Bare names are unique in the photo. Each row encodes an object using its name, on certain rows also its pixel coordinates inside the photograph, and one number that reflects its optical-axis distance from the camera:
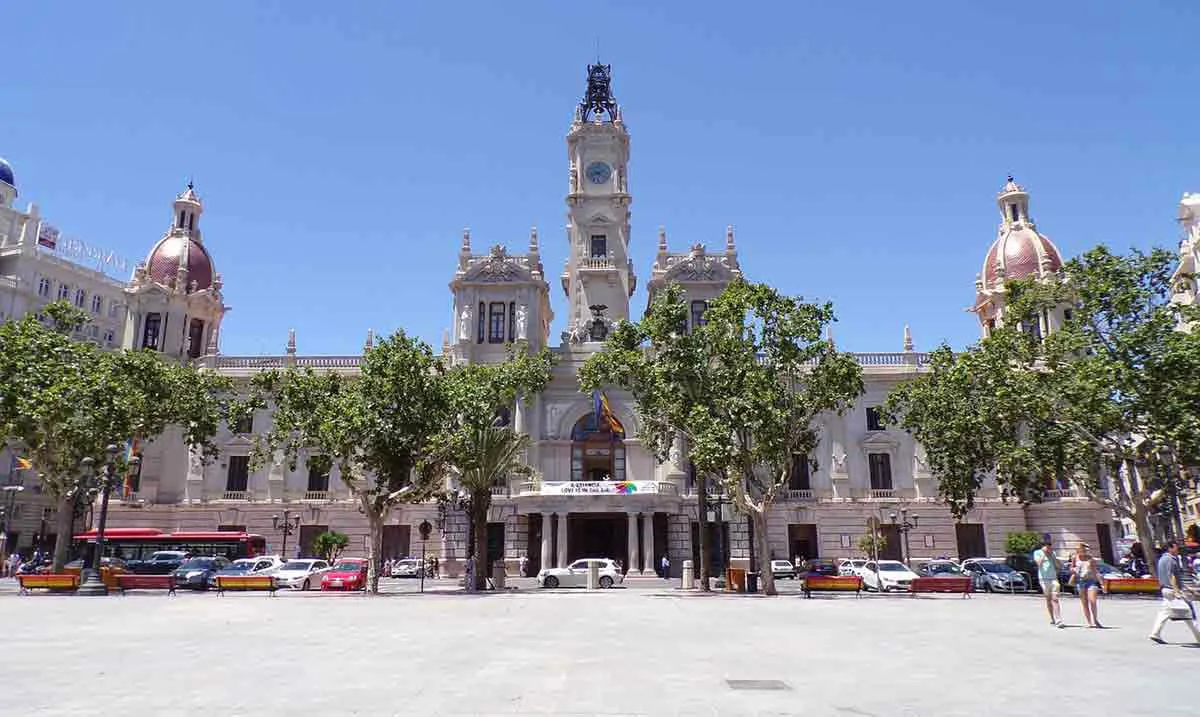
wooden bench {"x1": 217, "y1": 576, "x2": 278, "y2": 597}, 31.85
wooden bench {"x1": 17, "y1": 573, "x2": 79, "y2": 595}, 31.17
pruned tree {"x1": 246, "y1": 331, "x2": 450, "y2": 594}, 33.72
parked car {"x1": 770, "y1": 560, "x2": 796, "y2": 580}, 48.34
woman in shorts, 18.34
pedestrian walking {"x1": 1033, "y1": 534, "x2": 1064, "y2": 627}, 19.11
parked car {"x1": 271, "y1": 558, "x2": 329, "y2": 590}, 38.31
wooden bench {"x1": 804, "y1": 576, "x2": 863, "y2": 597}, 30.47
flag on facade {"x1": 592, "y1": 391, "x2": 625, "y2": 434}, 50.69
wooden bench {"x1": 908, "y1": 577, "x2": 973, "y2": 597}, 29.78
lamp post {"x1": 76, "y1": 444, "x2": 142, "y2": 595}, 30.48
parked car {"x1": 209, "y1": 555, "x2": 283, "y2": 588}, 38.47
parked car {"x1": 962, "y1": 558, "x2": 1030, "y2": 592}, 35.44
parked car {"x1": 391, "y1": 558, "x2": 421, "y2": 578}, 50.97
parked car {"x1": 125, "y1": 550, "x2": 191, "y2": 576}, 42.34
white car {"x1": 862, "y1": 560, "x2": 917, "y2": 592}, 35.02
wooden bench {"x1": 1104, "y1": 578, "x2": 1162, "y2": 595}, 28.41
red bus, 45.50
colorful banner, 48.59
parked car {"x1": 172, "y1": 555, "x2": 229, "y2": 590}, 37.97
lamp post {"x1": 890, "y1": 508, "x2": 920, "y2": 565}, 48.19
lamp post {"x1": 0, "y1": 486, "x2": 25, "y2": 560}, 42.76
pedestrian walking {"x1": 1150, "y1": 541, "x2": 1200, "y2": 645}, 14.47
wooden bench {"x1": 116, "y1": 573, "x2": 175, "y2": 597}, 31.88
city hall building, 50.81
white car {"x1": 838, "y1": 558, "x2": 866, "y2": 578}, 41.28
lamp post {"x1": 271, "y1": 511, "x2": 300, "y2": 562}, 50.97
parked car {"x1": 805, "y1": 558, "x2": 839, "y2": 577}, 47.50
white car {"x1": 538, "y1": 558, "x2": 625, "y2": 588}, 40.44
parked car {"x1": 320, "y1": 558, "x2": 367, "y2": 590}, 37.09
